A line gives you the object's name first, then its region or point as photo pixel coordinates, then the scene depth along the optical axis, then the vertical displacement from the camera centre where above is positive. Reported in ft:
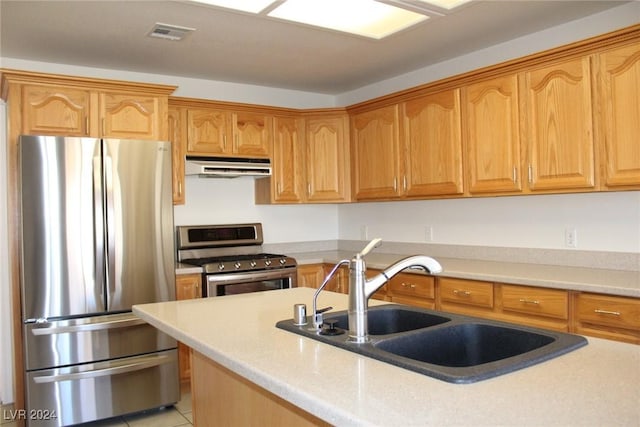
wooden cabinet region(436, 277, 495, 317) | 10.25 -1.79
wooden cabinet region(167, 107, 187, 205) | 13.25 +1.91
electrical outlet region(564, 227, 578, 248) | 10.85 -0.65
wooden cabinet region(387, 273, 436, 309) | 11.51 -1.82
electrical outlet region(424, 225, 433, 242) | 14.20 -0.62
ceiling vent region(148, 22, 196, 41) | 10.51 +3.87
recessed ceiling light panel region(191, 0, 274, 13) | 9.04 +3.74
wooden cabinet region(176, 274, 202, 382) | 12.41 -1.76
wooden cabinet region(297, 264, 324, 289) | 14.42 -1.71
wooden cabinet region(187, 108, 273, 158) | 13.74 +2.29
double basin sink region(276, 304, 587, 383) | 4.33 -1.23
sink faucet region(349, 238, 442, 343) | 4.80 -0.67
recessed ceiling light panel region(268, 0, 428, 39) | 9.32 +3.77
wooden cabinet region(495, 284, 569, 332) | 8.99 -1.79
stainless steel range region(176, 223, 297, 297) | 12.74 -1.15
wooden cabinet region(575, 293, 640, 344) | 8.11 -1.80
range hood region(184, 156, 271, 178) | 13.39 +1.32
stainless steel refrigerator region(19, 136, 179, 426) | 10.19 -1.10
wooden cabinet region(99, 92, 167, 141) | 11.45 +2.33
